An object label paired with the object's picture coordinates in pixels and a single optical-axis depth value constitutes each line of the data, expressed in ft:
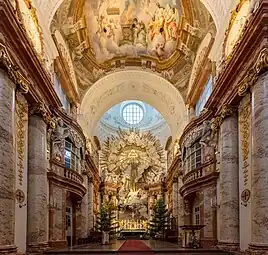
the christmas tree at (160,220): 66.43
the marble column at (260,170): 26.02
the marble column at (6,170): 26.04
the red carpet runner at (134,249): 39.10
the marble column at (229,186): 35.22
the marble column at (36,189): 35.58
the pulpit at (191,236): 44.01
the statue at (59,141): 43.26
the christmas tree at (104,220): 60.60
